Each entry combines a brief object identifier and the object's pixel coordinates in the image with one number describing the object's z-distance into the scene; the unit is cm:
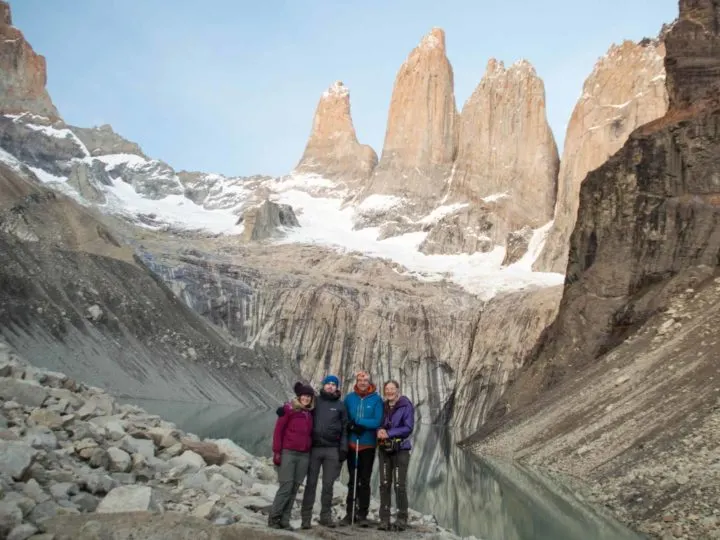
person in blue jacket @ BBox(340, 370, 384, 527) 990
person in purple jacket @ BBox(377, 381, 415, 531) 1005
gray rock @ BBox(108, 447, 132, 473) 1010
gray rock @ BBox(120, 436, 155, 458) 1112
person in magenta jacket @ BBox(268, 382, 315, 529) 912
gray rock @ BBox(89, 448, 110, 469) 990
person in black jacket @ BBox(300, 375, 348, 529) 938
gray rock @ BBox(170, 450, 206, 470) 1139
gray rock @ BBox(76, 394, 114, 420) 1249
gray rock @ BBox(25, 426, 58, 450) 934
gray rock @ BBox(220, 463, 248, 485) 1165
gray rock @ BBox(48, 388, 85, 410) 1272
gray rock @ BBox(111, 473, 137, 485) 969
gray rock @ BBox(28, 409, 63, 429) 1069
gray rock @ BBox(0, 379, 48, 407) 1174
